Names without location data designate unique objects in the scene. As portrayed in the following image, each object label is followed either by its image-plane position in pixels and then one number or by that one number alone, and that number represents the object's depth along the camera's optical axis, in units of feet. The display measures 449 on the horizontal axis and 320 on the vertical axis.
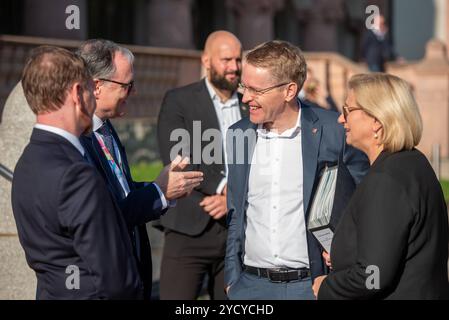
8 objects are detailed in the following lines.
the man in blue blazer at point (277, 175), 13.87
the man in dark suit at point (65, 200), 9.50
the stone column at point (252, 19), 66.18
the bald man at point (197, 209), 18.38
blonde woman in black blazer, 10.63
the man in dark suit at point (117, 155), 12.10
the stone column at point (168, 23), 53.47
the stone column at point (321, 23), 82.84
